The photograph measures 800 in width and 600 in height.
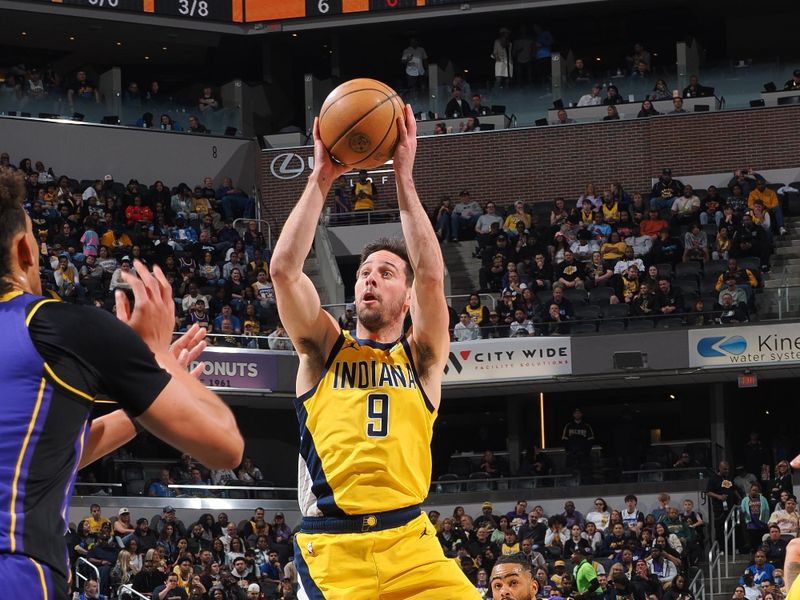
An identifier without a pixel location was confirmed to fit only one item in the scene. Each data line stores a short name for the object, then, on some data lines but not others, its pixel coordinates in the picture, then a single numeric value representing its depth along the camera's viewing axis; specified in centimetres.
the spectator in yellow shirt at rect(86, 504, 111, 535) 2209
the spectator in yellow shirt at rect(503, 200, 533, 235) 2962
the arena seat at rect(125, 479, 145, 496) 2483
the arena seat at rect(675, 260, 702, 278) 2639
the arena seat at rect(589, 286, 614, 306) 2648
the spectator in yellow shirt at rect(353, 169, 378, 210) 3194
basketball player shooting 632
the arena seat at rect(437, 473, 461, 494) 2616
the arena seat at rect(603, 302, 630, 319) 2611
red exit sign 2659
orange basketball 691
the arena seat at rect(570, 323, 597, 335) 2606
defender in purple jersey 351
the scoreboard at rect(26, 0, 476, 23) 3381
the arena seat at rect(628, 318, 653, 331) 2588
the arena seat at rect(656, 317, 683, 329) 2573
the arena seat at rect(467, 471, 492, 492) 2614
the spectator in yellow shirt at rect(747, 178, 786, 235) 2859
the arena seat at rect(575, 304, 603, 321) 2633
